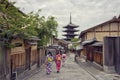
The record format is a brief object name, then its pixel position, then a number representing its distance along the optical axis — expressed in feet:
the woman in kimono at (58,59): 43.00
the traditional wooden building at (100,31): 63.20
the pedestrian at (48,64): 38.73
